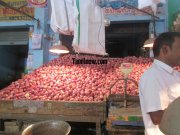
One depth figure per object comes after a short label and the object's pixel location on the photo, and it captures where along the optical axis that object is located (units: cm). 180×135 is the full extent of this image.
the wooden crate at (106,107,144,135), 191
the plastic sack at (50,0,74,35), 244
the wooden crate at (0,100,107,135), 224
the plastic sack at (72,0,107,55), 212
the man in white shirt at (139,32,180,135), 114
